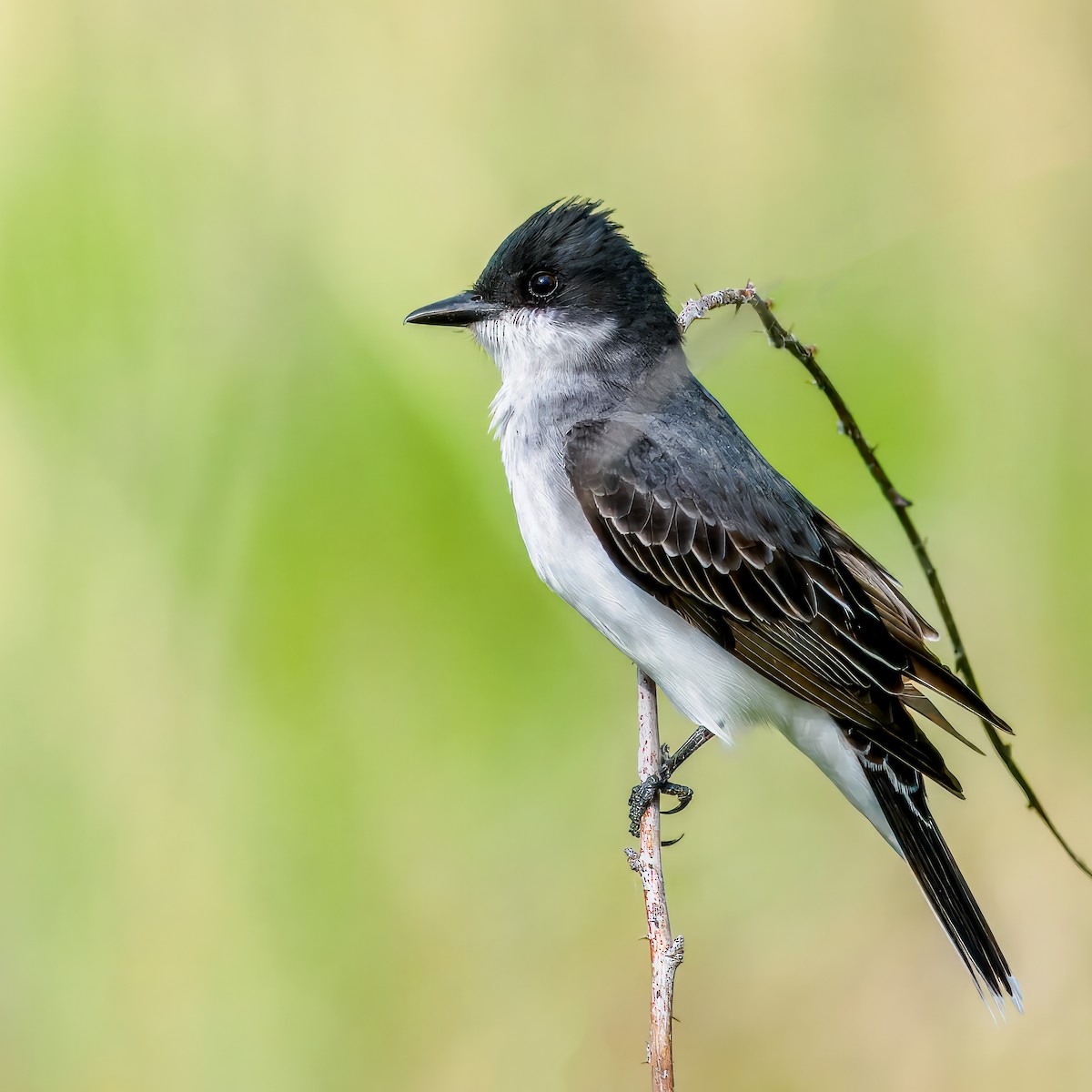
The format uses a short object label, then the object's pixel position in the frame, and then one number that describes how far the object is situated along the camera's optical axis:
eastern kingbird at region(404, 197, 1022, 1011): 6.80
